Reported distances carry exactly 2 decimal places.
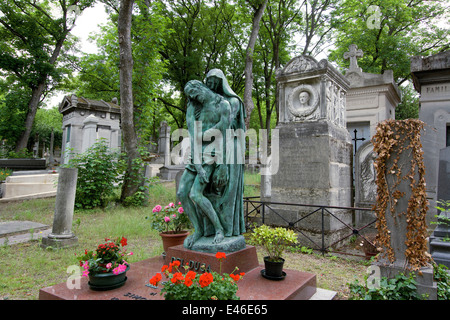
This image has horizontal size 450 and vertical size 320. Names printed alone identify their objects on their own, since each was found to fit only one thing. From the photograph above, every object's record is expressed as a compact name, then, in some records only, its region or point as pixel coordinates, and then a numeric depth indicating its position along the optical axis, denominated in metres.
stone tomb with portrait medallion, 6.39
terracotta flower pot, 4.65
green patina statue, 3.86
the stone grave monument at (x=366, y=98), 9.95
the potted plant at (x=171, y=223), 4.68
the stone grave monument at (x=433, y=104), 7.61
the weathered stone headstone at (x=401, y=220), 3.37
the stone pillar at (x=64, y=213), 5.77
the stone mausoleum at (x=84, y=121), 14.11
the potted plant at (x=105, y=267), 3.14
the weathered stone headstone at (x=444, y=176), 6.11
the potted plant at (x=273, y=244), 3.53
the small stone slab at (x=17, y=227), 6.53
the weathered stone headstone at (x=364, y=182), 7.38
